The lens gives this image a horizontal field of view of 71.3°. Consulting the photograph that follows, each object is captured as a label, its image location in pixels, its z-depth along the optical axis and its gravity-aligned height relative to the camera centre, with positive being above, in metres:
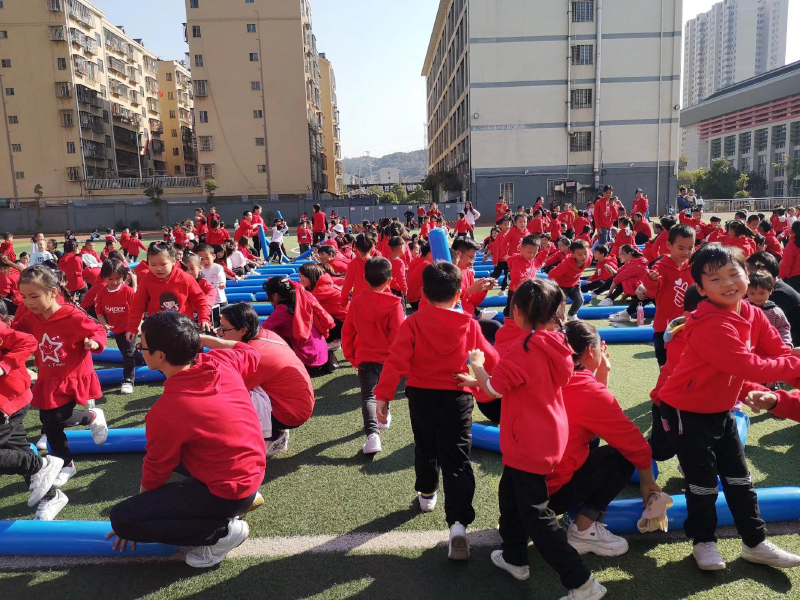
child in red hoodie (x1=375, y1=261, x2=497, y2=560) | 3.13 -0.91
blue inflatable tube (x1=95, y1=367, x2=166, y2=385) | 6.45 -1.73
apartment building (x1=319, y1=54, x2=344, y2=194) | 66.81 +11.40
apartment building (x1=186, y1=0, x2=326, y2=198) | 44.12 +10.15
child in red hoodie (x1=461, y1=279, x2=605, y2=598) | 2.55 -0.94
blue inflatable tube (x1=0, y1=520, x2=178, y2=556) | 3.16 -1.76
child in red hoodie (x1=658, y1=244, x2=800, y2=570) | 2.65 -0.94
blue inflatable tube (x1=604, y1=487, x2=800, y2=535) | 3.18 -1.73
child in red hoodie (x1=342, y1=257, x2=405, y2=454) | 4.38 -0.91
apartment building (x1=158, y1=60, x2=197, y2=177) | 66.62 +11.35
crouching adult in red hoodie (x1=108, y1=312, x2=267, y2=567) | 2.78 -1.16
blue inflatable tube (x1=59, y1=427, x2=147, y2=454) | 4.52 -1.75
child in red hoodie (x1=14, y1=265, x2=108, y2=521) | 3.96 -0.88
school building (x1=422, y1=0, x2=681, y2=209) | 34.25 +7.05
